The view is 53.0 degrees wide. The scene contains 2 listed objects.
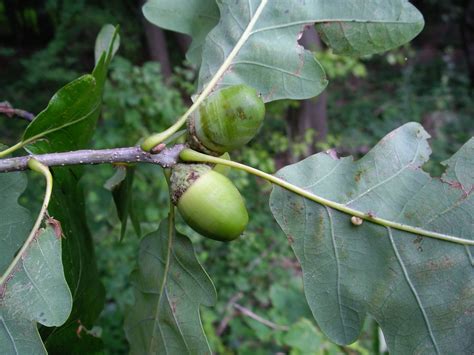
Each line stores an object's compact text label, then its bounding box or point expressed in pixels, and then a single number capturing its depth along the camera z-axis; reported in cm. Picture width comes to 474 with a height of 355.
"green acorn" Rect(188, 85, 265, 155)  12
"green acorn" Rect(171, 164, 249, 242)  12
